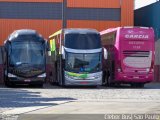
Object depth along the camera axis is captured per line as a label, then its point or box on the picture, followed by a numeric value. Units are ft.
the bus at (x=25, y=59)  102.37
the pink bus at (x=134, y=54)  103.96
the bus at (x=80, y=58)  101.60
